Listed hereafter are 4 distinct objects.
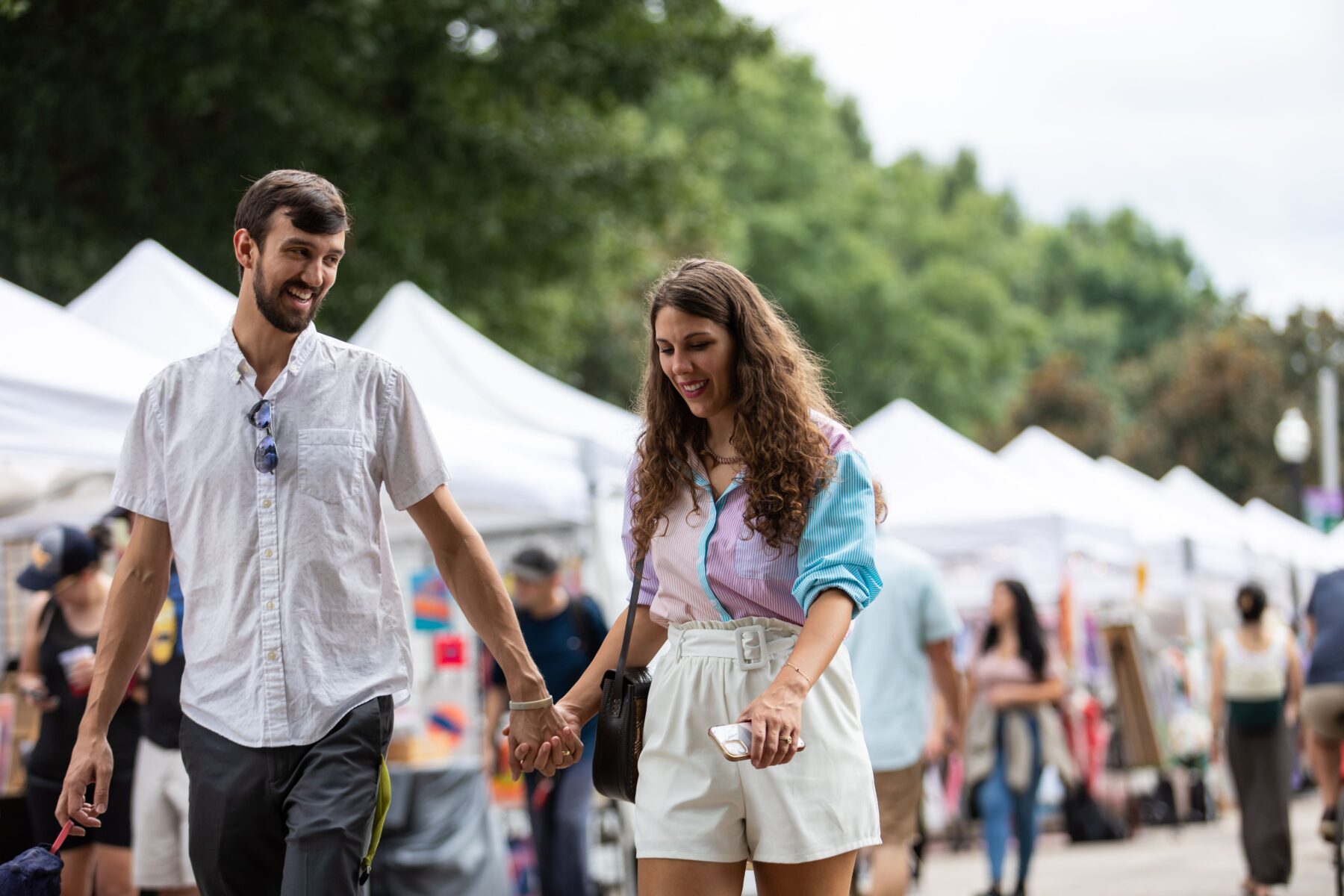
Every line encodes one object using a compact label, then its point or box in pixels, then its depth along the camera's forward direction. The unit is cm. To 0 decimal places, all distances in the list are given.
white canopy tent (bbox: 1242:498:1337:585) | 2194
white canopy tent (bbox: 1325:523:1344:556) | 1873
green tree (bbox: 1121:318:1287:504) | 4322
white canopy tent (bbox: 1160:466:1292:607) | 2138
